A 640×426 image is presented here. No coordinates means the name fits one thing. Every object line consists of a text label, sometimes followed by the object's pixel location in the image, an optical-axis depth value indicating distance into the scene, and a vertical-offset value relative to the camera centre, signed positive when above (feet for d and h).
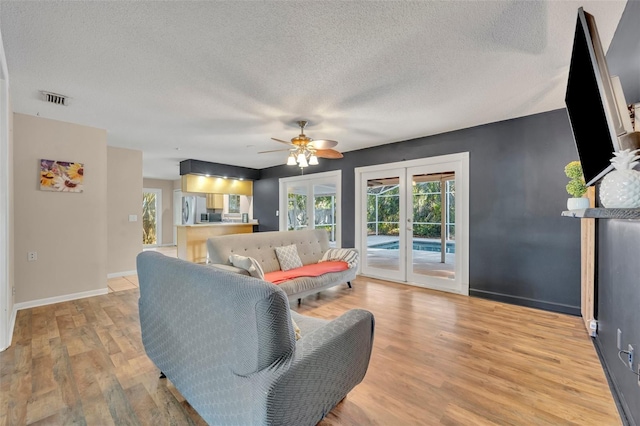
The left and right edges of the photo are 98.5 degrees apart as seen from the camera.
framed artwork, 11.50 +1.57
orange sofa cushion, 10.61 -2.49
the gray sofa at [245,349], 3.62 -2.13
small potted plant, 7.19 +0.88
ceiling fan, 11.28 +2.73
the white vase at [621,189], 3.47 +0.32
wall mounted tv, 3.95 +1.77
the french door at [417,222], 13.50 -0.47
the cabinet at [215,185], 20.63 +2.25
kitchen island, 20.39 -1.92
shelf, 3.21 +0.01
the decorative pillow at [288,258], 12.35 -2.04
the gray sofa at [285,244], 10.59 -1.71
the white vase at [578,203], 6.07 +0.24
